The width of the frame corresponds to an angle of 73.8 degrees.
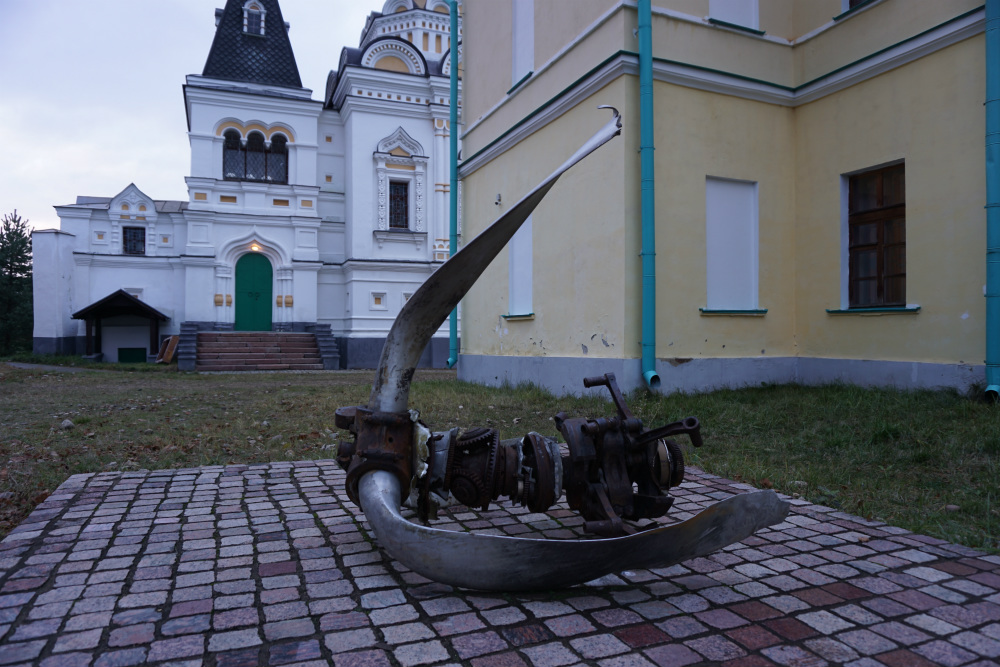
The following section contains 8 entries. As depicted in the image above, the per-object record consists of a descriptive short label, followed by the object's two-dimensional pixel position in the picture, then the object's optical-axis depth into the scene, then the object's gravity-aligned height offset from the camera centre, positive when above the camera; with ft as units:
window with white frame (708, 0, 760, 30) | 28.37 +13.96
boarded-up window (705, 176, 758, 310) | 27.91 +3.89
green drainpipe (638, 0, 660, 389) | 25.68 +5.02
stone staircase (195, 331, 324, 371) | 63.98 -1.80
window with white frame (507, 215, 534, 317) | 33.68 +3.19
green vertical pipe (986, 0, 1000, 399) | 21.27 +4.55
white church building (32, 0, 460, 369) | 71.82 +12.61
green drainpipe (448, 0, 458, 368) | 40.24 +11.63
